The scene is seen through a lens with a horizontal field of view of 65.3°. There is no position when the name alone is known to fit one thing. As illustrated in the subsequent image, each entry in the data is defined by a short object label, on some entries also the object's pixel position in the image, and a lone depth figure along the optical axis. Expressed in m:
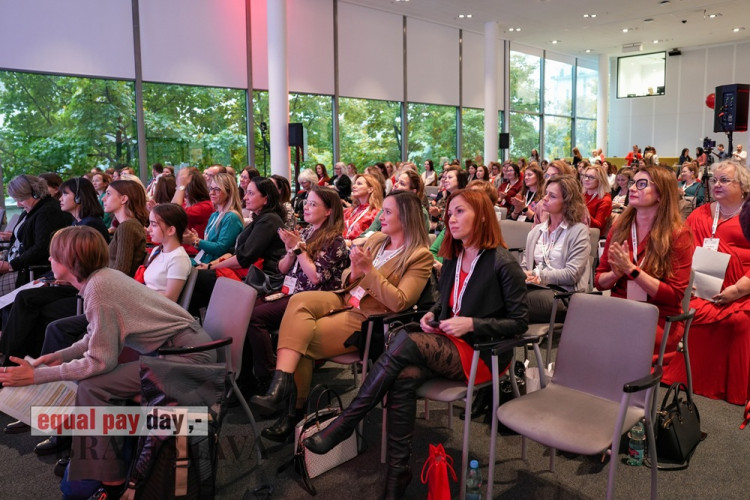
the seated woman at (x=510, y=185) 7.86
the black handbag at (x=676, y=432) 2.73
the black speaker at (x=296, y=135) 10.58
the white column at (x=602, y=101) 21.23
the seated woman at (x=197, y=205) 5.06
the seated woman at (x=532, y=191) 6.18
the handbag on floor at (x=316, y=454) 2.62
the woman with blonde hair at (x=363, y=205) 5.29
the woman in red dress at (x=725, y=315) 3.43
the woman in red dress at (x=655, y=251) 3.09
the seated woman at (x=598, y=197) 5.66
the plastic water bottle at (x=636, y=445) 2.73
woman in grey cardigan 3.67
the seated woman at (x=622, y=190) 7.58
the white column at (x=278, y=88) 10.41
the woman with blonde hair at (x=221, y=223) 4.49
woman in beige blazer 2.99
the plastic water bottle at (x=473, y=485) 2.43
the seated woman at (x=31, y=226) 4.39
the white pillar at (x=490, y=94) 15.18
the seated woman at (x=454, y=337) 2.45
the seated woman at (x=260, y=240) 4.07
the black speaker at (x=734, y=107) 10.07
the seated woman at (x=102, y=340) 2.38
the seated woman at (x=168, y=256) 3.25
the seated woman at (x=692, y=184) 9.66
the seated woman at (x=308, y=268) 3.49
